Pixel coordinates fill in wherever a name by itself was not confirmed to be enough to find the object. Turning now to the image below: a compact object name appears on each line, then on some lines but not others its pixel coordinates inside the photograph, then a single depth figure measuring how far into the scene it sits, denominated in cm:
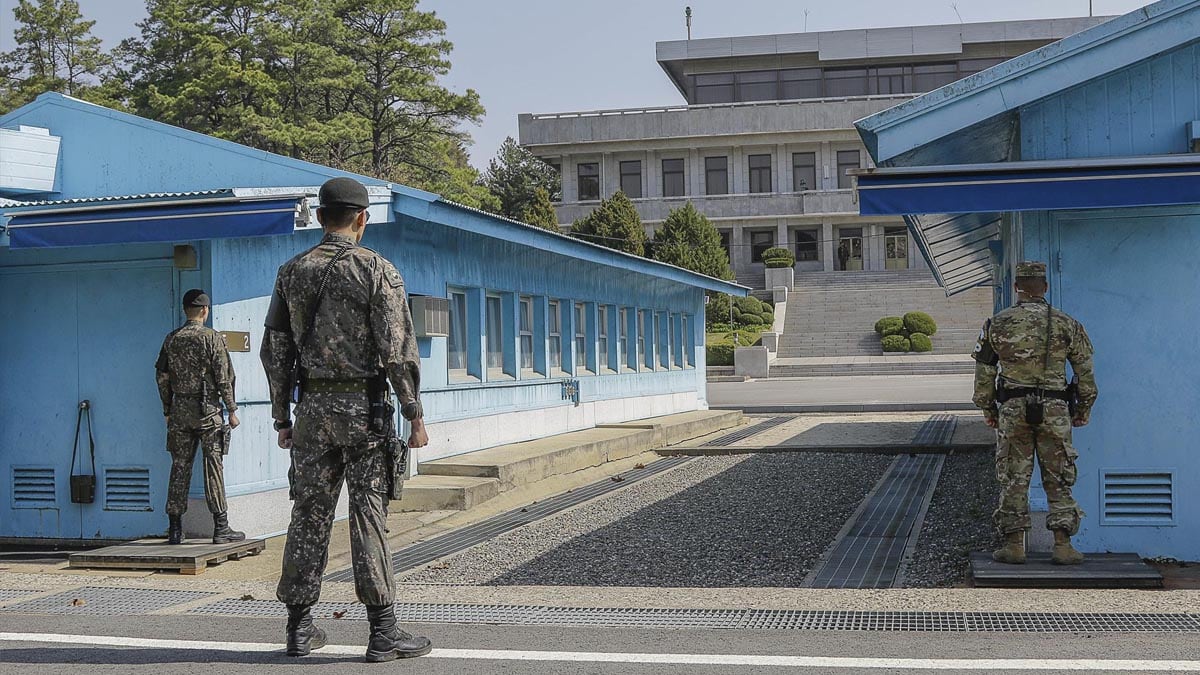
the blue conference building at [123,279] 953
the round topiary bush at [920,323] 4641
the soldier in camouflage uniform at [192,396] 934
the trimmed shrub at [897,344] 4541
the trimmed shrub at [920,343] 4534
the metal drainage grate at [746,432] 2075
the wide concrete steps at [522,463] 1224
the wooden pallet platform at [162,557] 891
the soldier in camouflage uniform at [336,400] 561
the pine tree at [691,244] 5062
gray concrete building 6325
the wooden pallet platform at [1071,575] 721
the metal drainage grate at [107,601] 718
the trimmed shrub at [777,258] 5697
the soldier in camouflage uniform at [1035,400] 752
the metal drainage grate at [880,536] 839
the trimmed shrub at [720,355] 4406
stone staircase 4738
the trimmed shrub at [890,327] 4678
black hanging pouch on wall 1066
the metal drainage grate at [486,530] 962
